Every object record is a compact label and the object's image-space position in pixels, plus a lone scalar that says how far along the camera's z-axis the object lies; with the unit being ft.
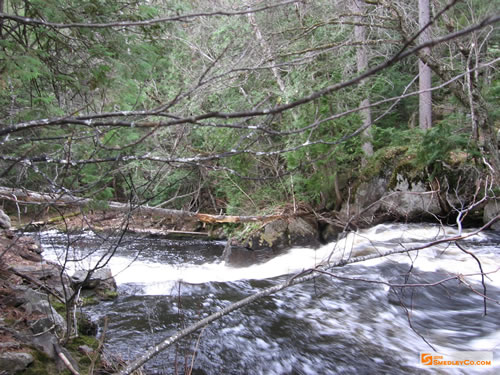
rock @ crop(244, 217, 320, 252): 32.39
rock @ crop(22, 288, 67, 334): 12.73
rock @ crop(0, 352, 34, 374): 10.18
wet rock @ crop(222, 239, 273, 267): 29.91
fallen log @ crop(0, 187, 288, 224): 26.35
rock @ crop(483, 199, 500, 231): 27.85
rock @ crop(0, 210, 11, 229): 23.32
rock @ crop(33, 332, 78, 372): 11.19
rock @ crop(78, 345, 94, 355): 12.70
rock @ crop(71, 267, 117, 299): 20.10
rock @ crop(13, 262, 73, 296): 17.66
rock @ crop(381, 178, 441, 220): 30.94
